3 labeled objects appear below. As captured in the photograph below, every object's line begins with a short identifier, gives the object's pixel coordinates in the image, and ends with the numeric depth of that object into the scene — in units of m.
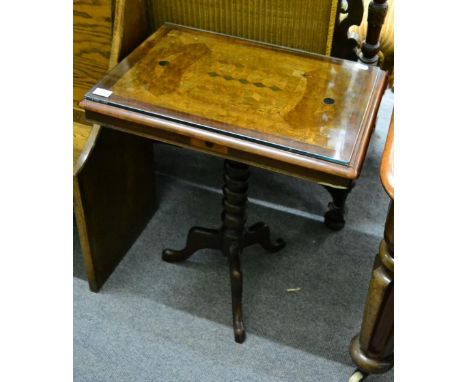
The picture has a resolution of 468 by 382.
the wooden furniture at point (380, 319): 1.17
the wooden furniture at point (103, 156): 1.50
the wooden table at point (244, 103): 1.17
